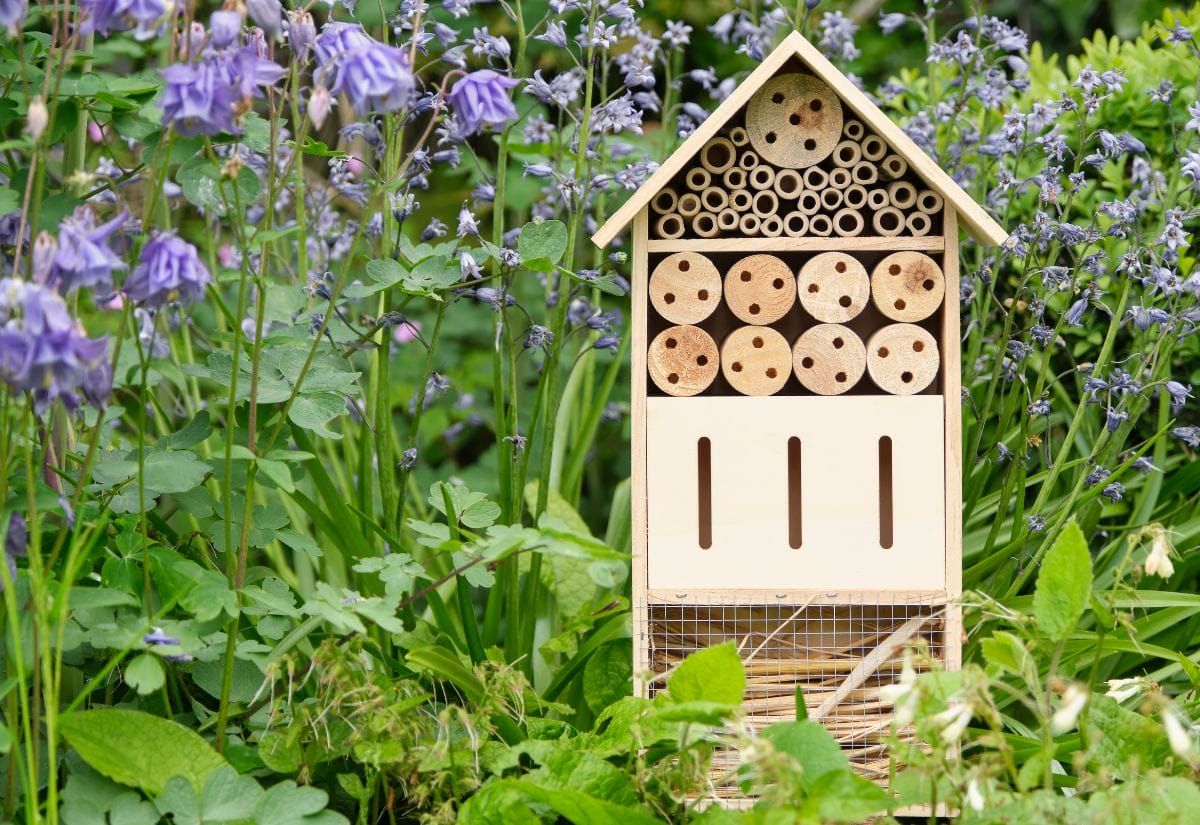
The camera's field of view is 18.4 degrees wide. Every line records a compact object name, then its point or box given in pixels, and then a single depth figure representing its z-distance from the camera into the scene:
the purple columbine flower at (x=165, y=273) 2.02
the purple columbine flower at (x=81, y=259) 1.99
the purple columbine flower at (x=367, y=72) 2.02
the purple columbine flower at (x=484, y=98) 2.07
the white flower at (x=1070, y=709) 1.94
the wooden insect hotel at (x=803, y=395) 2.19
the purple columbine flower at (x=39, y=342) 1.97
